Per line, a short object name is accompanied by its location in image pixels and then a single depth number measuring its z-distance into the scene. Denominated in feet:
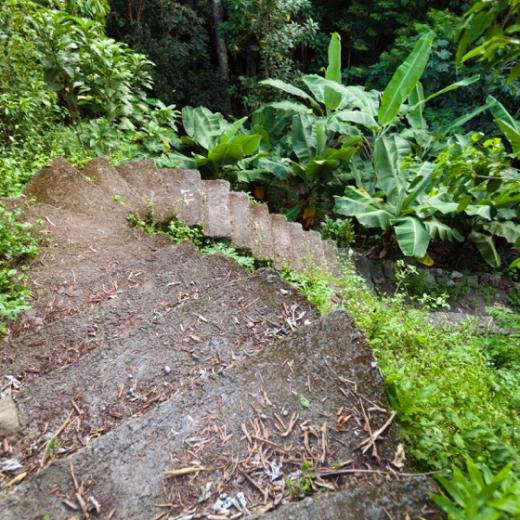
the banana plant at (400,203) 14.29
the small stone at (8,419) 4.67
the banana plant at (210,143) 15.51
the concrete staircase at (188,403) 3.84
